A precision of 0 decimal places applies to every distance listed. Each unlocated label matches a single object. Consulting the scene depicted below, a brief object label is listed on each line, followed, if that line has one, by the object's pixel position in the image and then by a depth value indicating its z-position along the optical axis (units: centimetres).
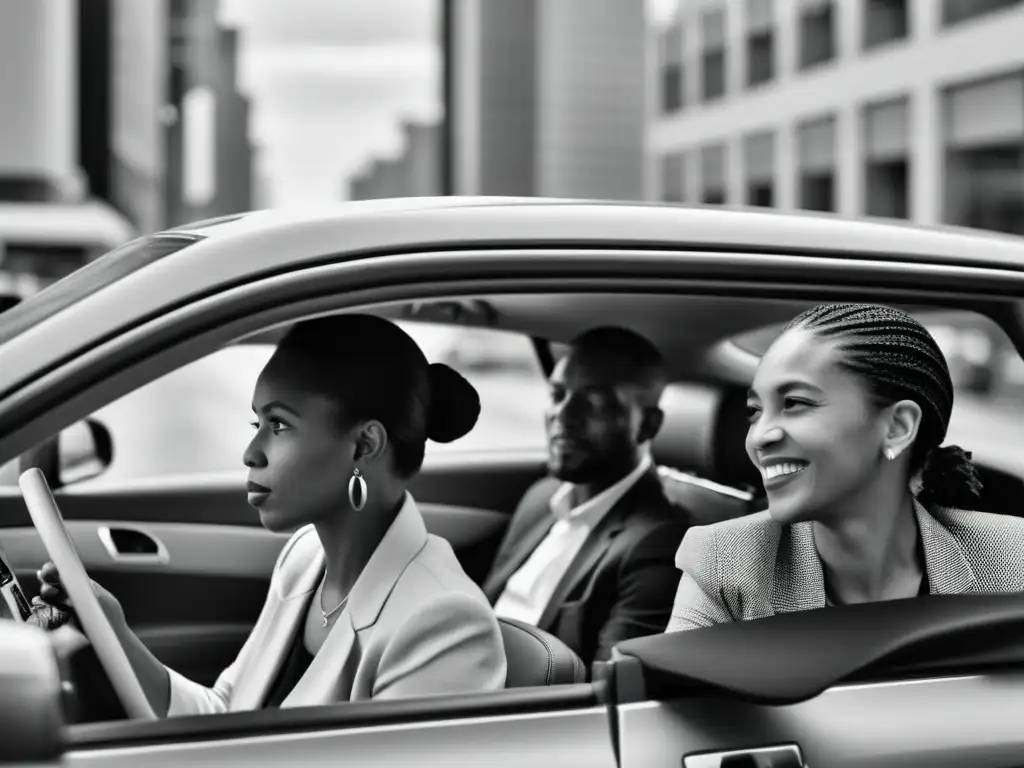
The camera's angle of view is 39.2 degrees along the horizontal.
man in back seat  278
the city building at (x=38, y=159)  4216
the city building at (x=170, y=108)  6919
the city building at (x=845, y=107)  3052
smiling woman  175
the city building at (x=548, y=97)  12675
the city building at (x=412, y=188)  18925
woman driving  175
